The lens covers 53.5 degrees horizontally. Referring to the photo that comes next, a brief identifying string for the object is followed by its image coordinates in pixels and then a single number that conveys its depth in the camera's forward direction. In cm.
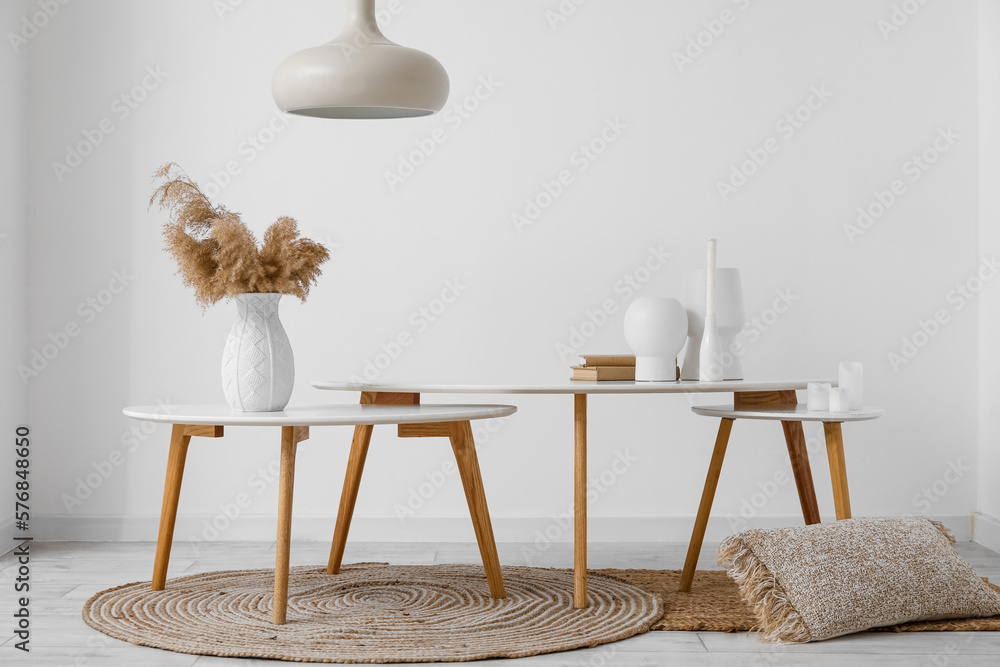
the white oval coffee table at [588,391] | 231
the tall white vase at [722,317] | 254
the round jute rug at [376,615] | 207
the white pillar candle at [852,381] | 244
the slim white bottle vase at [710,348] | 247
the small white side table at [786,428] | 236
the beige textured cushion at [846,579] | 216
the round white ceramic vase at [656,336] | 245
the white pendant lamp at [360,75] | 212
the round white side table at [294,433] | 211
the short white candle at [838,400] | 239
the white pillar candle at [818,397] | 243
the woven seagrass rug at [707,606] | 224
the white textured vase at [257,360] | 228
